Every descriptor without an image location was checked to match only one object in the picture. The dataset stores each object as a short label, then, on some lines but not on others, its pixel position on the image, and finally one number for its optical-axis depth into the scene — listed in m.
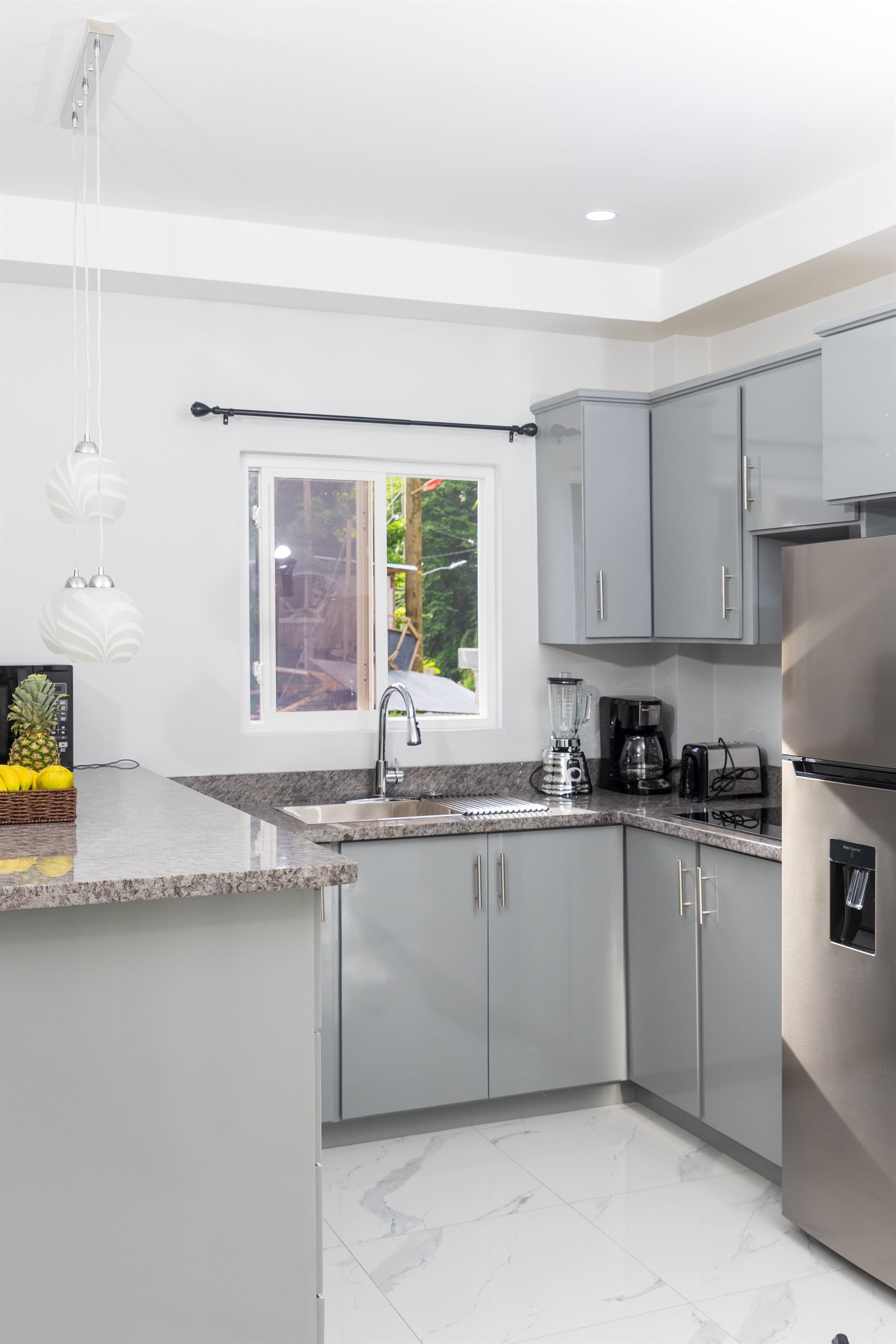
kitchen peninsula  1.74
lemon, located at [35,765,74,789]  2.36
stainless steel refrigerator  2.39
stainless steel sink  3.66
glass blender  3.90
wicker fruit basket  2.29
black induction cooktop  3.12
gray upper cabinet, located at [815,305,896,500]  2.64
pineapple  2.45
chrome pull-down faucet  3.62
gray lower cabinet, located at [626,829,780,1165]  2.93
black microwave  3.12
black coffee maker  3.91
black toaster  3.68
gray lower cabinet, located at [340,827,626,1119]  3.26
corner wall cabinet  3.23
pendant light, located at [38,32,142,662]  2.04
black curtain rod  3.54
